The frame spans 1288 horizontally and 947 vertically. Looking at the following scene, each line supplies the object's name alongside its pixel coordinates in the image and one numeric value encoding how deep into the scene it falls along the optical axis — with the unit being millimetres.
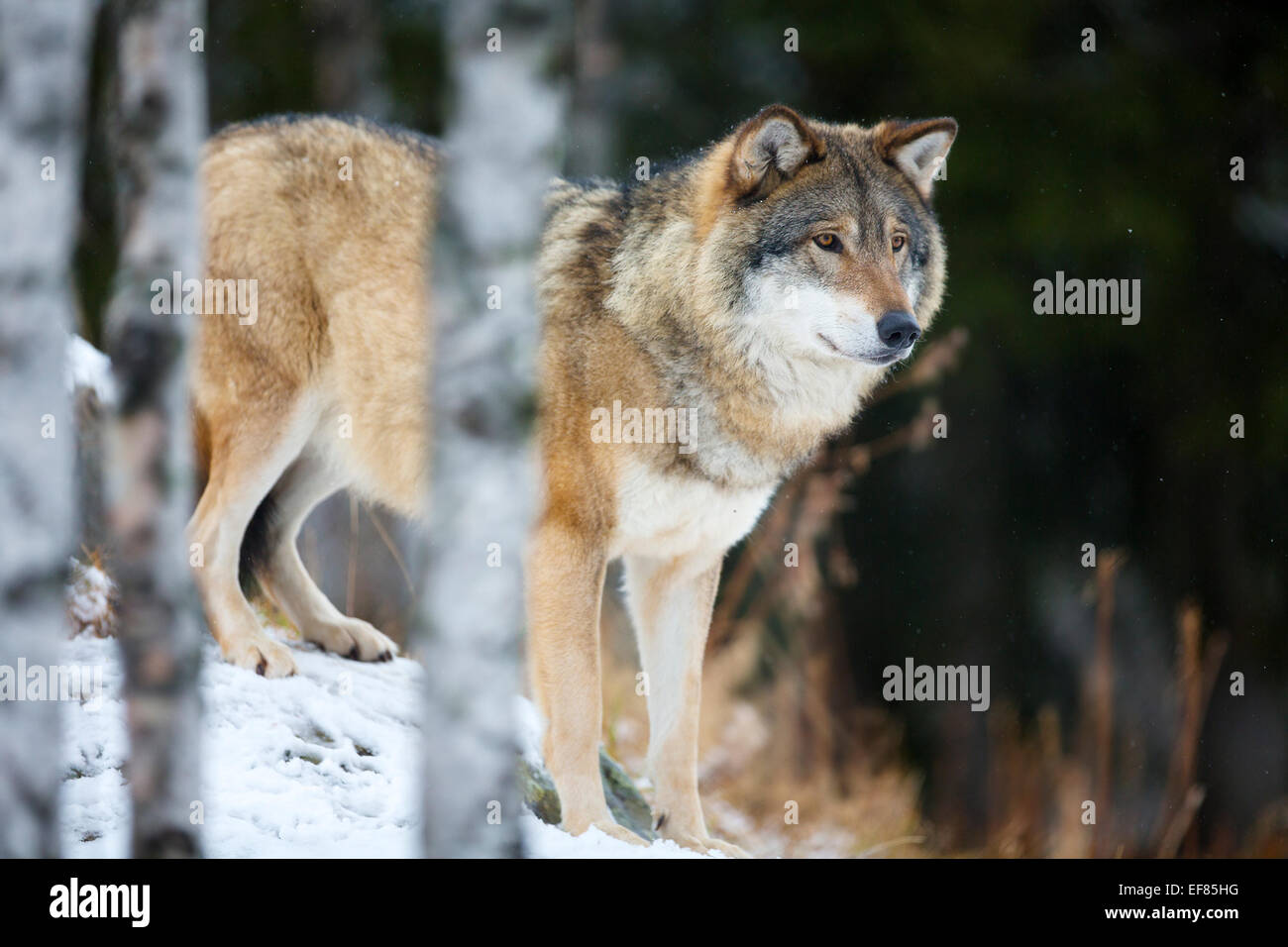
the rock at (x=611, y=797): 4395
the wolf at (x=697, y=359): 4320
